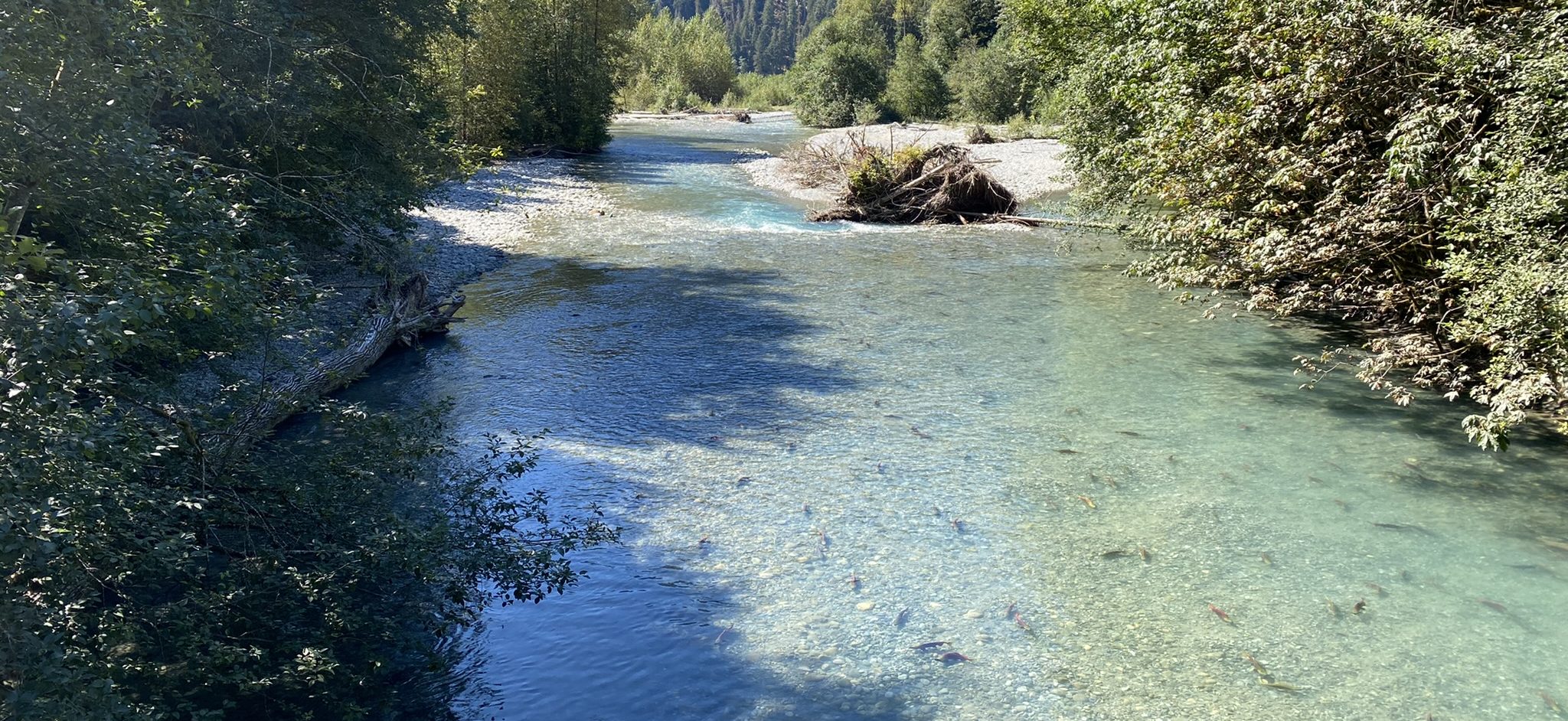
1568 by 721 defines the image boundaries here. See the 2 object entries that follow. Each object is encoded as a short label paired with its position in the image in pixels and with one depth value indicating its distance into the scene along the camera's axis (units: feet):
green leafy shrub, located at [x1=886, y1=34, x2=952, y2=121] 210.38
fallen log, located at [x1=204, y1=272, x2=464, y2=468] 21.43
